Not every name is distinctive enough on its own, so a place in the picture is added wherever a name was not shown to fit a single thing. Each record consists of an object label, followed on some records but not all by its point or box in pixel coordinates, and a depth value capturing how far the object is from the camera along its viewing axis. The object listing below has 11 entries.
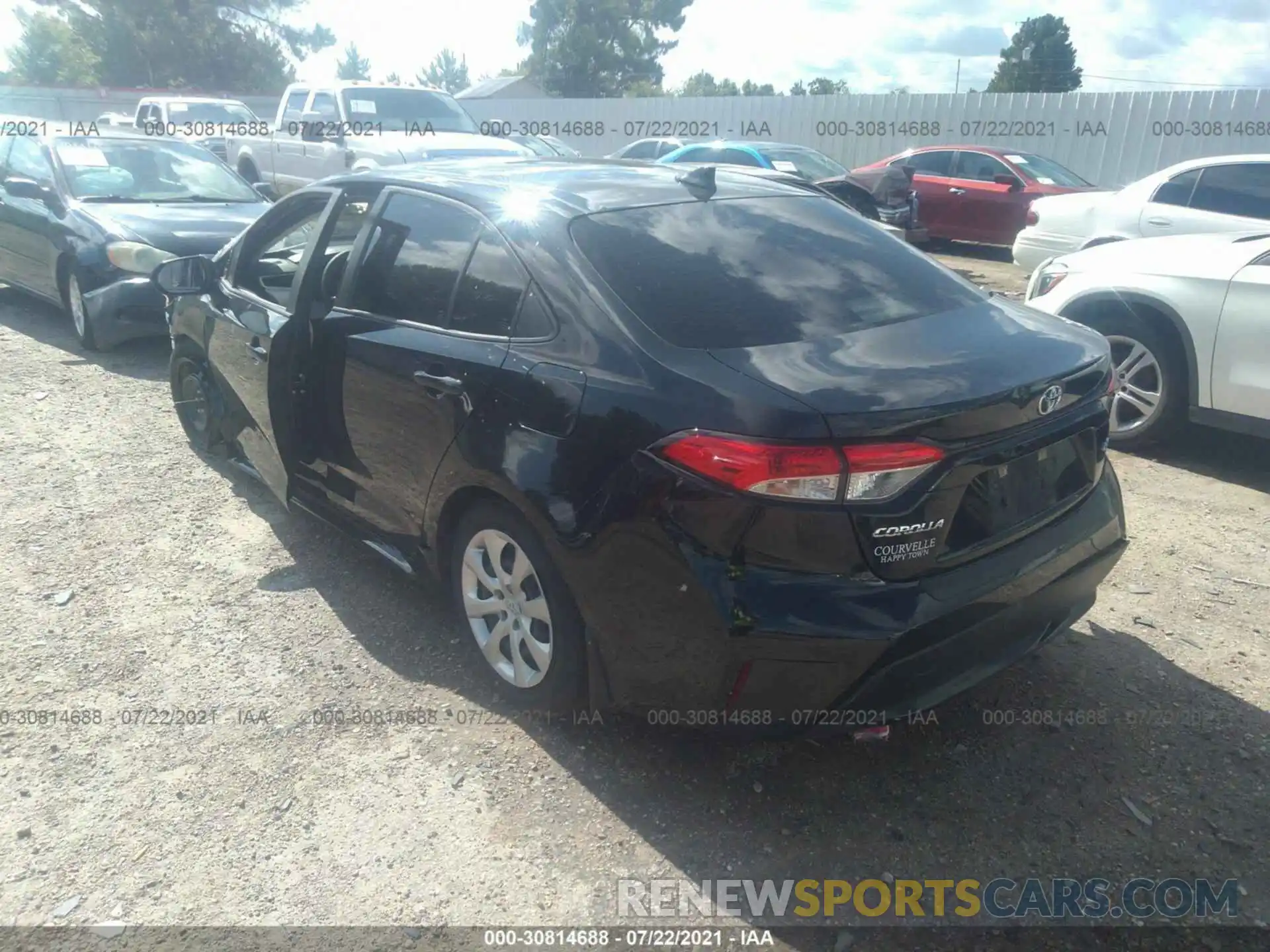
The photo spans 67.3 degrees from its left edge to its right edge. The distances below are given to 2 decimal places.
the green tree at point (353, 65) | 96.06
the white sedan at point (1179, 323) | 4.78
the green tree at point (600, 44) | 52.47
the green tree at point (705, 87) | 76.06
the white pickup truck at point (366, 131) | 11.11
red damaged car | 12.81
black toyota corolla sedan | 2.31
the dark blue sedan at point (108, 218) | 7.15
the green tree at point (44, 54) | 52.59
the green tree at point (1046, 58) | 53.66
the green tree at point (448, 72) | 106.06
